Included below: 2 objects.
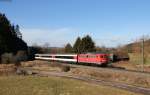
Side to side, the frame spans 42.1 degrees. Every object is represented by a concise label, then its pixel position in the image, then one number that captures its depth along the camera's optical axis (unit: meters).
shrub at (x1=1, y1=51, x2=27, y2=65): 64.43
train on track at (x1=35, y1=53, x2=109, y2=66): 43.28
